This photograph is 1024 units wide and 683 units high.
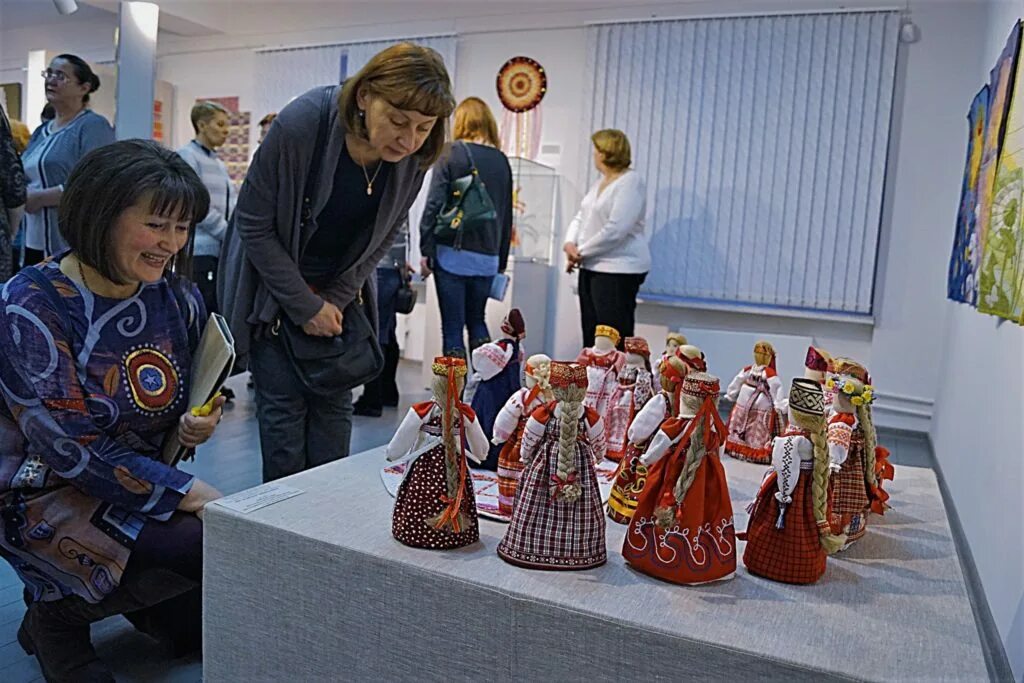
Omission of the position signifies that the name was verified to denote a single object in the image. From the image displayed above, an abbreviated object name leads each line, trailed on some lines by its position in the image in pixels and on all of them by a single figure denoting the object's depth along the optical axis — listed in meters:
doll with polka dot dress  1.29
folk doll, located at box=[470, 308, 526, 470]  1.76
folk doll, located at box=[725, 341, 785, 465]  1.99
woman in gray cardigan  1.76
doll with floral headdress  1.43
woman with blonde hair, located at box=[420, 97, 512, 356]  4.03
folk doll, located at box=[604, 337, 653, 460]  1.91
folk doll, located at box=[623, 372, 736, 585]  1.21
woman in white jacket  4.68
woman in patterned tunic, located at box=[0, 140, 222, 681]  1.52
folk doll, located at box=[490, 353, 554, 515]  1.43
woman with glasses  3.05
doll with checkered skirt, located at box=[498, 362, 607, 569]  1.24
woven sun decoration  6.21
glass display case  5.89
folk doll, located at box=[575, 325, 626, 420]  1.96
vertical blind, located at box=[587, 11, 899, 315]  5.17
